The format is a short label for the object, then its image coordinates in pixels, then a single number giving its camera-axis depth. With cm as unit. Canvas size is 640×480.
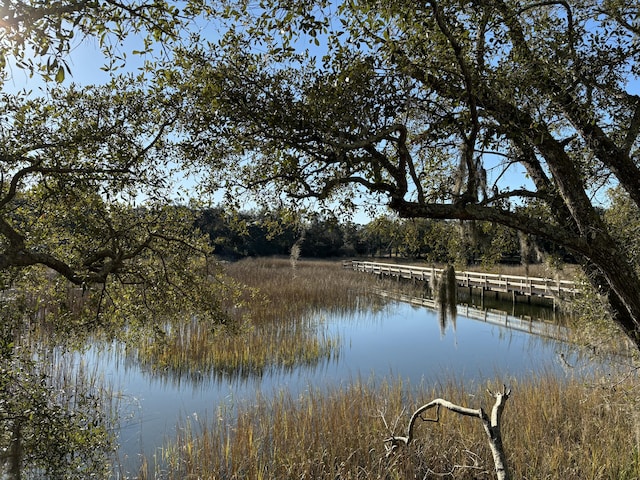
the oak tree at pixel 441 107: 274
